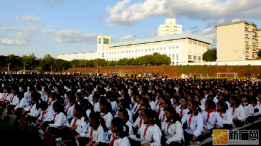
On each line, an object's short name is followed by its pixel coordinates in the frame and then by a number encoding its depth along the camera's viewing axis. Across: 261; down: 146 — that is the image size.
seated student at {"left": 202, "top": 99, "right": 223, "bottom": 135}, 5.57
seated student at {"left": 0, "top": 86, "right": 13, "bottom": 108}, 9.34
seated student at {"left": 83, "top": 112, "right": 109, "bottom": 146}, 4.37
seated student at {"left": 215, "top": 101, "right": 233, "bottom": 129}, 5.66
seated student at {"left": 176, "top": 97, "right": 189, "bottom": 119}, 6.09
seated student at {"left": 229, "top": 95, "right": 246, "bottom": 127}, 6.58
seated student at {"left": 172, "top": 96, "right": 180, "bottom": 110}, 6.88
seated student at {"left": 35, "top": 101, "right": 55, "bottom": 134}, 6.06
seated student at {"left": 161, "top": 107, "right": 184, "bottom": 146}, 4.45
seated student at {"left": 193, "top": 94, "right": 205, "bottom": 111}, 7.11
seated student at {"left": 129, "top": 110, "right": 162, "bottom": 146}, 4.27
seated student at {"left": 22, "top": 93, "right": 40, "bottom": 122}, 6.78
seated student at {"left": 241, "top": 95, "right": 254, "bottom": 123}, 7.20
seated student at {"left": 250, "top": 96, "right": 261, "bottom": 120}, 7.10
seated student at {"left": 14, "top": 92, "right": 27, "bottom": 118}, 7.92
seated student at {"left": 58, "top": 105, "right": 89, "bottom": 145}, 5.24
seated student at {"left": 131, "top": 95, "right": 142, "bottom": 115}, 7.46
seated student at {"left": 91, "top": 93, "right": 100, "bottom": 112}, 7.54
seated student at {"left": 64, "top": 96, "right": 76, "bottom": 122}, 6.68
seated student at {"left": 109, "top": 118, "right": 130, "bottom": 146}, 3.80
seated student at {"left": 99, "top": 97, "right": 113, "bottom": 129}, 5.39
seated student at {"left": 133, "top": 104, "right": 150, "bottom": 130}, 5.47
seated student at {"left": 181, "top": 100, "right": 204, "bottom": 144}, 5.02
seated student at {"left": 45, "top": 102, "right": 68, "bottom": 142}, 5.53
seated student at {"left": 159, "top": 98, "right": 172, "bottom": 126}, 5.89
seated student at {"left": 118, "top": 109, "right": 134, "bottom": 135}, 4.73
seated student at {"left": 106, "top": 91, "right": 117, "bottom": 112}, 7.52
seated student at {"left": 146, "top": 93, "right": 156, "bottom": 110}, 7.87
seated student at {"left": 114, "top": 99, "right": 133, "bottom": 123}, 6.02
